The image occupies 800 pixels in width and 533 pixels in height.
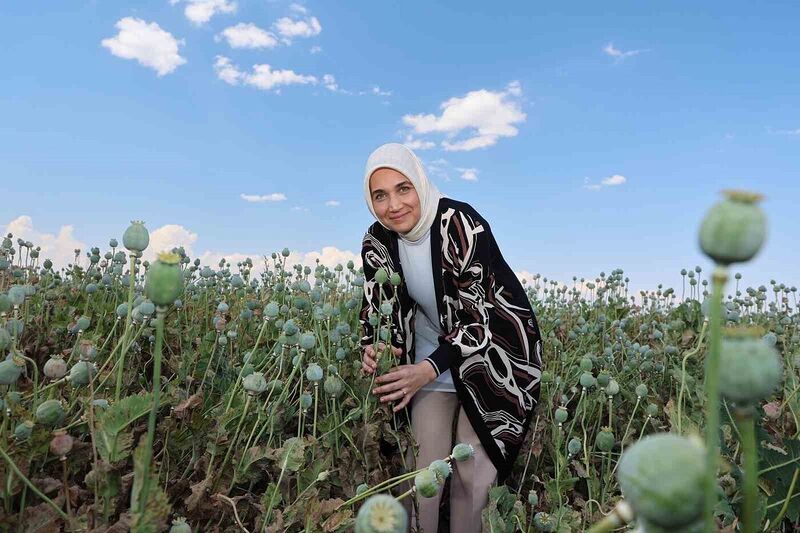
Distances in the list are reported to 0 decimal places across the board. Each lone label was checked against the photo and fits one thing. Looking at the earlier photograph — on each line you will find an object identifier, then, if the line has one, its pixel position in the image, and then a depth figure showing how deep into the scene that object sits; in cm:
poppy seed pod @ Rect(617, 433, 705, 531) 48
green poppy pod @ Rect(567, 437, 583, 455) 199
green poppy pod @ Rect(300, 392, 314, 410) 191
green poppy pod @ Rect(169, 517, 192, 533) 104
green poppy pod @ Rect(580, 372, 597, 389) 220
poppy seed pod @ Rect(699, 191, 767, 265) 52
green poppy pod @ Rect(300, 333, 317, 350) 193
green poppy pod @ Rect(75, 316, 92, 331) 205
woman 242
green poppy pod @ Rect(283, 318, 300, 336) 182
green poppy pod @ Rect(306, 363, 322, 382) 184
